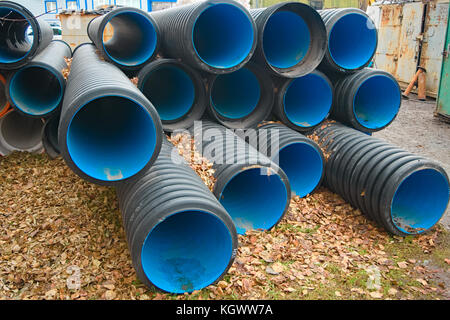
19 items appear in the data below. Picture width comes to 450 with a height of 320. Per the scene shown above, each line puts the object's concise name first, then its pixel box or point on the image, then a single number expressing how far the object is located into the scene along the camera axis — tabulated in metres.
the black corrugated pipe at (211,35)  4.51
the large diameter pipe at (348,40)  5.39
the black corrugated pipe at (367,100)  5.44
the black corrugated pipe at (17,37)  4.95
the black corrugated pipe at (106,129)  3.02
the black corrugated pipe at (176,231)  3.02
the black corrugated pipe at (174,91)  5.11
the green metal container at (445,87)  8.71
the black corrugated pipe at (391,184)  4.12
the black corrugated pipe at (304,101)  5.37
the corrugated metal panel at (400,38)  11.61
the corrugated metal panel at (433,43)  10.62
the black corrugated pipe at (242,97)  5.42
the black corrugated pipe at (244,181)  3.98
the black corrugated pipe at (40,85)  5.48
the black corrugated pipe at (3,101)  5.71
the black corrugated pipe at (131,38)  5.21
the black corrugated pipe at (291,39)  4.98
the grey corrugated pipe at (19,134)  6.35
